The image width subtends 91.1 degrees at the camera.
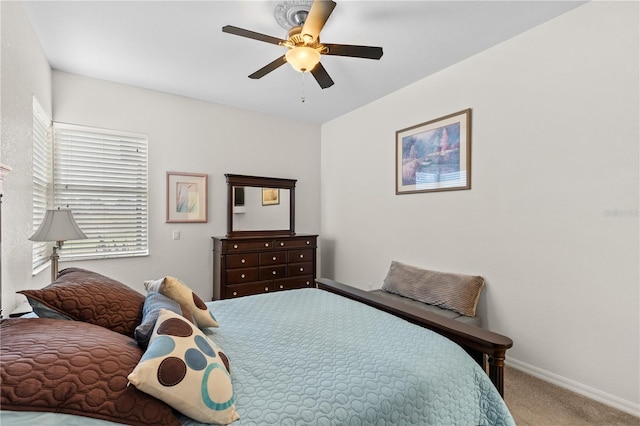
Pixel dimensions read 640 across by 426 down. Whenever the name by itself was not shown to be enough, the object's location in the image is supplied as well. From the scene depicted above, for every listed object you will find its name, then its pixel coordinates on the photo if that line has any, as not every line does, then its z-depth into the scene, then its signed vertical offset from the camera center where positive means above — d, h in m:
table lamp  2.05 -0.10
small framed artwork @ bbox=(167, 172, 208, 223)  3.80 +0.20
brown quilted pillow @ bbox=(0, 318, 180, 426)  0.76 -0.43
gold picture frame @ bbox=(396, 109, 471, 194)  2.98 +0.61
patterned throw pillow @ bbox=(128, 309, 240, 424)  0.91 -0.50
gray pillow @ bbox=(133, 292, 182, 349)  1.15 -0.42
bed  0.81 -0.61
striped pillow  2.74 -0.70
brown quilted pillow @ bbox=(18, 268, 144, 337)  1.20 -0.36
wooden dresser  3.77 -0.65
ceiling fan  1.91 +1.11
